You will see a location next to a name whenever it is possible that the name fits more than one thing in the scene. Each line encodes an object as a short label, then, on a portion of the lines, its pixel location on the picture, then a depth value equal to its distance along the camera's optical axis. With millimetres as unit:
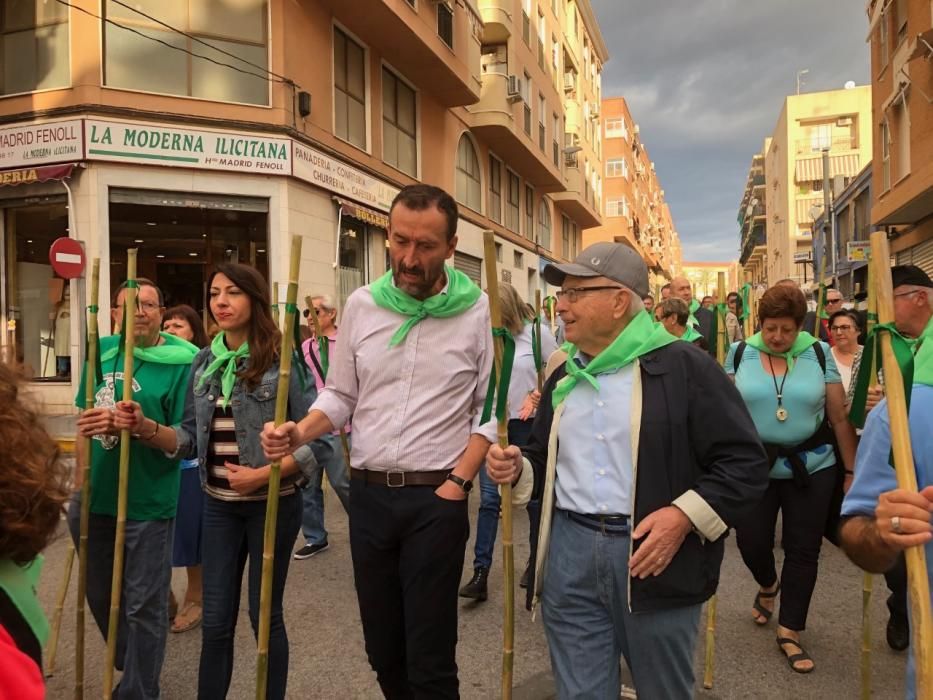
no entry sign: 9373
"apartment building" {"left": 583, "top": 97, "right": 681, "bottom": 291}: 47594
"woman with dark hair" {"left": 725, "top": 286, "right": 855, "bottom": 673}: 3959
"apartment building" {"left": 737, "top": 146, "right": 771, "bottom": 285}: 72312
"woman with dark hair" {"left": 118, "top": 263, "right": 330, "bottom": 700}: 2812
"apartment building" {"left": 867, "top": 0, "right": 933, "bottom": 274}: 17219
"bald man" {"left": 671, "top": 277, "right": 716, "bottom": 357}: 8016
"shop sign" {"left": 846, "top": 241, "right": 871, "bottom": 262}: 16744
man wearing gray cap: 2176
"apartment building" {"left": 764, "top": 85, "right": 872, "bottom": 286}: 49094
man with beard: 2553
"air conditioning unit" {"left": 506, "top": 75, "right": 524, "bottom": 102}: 22812
